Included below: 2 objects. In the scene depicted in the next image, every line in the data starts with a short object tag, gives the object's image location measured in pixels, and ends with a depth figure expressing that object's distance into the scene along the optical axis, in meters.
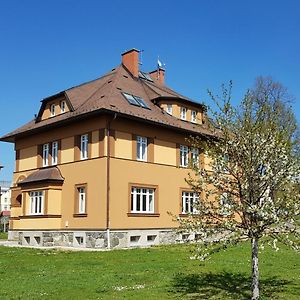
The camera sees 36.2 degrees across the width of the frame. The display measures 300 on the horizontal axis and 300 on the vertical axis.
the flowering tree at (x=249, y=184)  8.90
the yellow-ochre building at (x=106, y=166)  24.59
